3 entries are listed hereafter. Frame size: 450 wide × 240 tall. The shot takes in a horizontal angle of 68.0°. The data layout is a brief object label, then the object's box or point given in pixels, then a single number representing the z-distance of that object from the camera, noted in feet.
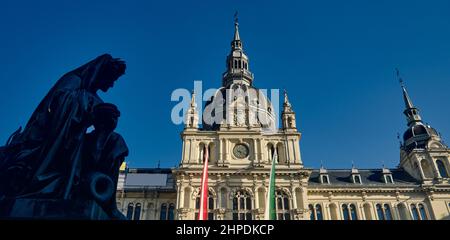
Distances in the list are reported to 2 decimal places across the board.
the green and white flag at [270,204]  71.72
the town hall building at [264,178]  129.29
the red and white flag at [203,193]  69.97
